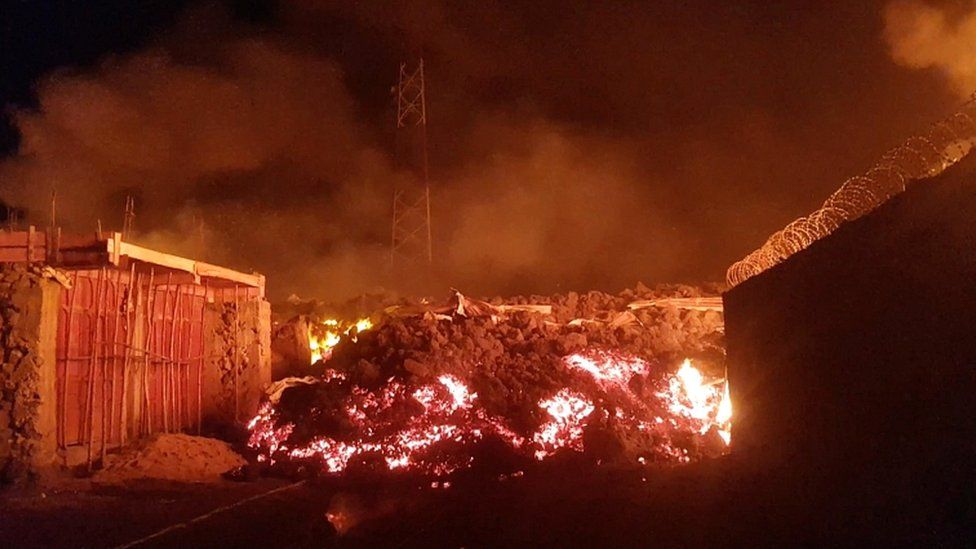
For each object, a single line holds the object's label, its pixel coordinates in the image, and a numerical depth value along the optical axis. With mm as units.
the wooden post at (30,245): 10328
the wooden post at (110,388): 10912
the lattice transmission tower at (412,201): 23938
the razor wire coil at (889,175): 5938
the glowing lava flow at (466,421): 12344
